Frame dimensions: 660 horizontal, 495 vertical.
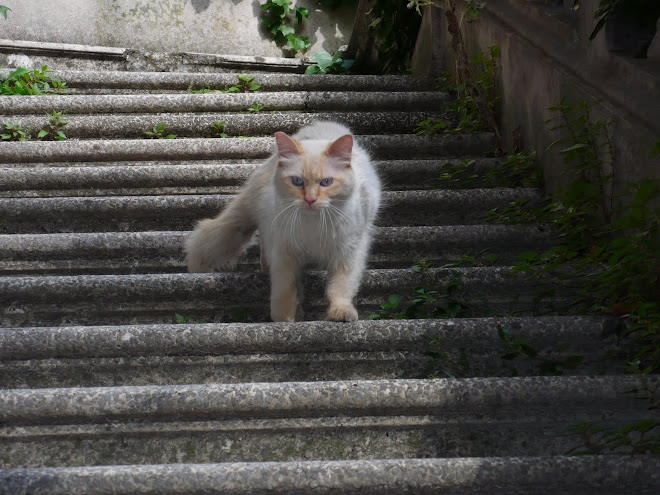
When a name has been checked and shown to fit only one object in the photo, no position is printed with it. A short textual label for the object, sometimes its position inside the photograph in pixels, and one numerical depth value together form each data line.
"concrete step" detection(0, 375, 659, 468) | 2.24
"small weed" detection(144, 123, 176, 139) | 4.49
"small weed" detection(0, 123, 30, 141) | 4.42
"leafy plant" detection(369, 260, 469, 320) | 2.89
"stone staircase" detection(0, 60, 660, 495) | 1.95
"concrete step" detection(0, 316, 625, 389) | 2.55
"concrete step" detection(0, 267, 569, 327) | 2.94
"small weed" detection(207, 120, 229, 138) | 4.53
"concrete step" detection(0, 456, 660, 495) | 1.93
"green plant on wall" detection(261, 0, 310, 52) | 7.46
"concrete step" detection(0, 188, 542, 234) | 3.57
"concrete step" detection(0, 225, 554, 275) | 3.28
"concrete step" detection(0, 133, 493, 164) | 4.17
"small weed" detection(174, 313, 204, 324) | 2.94
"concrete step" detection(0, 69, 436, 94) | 5.32
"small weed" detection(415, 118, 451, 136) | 4.39
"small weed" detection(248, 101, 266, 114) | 4.86
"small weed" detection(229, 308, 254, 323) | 2.95
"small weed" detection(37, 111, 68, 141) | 4.43
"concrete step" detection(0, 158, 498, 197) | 3.89
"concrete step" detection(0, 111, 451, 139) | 4.49
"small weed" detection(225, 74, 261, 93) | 5.38
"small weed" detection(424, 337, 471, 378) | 2.54
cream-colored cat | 2.80
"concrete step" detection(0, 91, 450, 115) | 4.73
